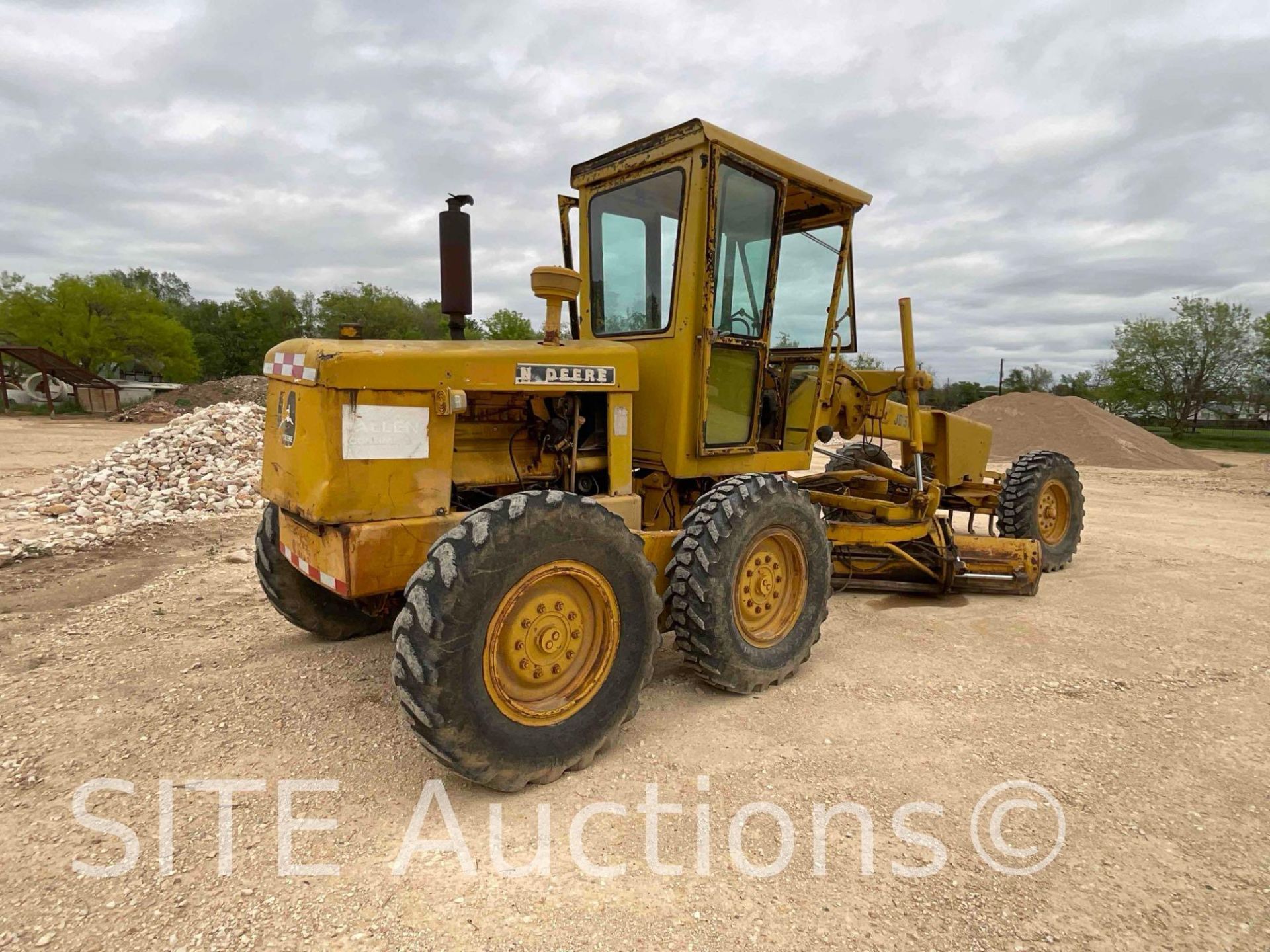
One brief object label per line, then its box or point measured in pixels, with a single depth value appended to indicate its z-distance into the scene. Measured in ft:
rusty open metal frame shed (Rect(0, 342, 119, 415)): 90.53
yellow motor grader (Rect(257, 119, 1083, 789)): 9.18
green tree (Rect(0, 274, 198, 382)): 116.57
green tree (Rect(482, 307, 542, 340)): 102.57
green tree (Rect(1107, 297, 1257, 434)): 85.20
